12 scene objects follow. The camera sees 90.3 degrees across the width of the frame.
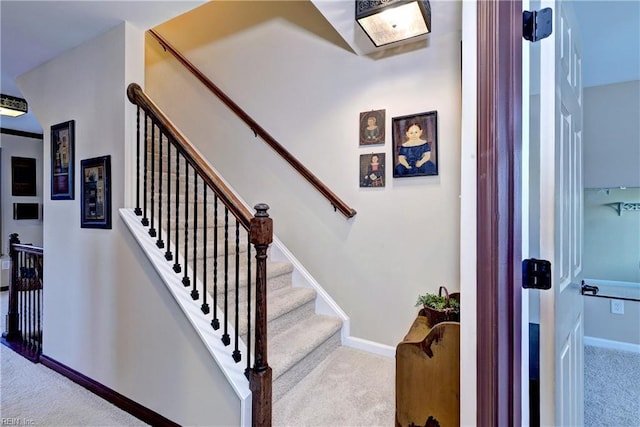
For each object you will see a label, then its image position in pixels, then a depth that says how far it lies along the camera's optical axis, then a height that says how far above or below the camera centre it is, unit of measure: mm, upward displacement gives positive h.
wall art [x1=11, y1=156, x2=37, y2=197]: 4914 +535
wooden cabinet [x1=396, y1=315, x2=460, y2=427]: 1209 -677
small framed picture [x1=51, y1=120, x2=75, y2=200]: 2270 +369
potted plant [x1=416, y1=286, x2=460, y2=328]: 1500 -496
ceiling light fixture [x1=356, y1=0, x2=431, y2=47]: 1778 +1145
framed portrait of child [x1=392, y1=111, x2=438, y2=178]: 2234 +468
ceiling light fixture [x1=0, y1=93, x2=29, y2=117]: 3256 +1101
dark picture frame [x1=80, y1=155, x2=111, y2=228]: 2041 +117
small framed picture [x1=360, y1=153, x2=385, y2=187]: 2430 +306
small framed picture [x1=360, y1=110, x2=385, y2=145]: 2418 +634
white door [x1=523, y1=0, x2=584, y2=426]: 967 +1
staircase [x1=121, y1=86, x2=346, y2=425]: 1550 -527
